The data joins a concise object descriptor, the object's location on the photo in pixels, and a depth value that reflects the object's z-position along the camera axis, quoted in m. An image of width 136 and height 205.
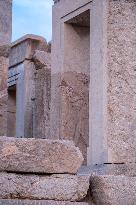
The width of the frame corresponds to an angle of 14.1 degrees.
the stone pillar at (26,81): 10.52
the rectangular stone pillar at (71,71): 6.63
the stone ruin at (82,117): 3.93
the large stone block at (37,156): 3.90
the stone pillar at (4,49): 7.43
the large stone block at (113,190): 4.18
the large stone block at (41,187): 3.86
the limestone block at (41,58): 11.22
